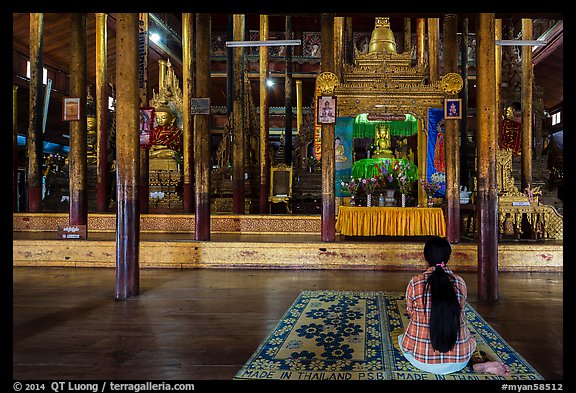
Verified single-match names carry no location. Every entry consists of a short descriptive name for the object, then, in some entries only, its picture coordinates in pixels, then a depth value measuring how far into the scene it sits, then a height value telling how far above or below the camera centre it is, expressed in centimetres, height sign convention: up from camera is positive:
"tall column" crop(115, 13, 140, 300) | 475 +45
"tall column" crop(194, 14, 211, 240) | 677 +50
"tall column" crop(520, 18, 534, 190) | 1025 +202
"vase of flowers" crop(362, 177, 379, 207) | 770 +17
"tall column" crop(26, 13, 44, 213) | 923 +160
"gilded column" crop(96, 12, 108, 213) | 986 +183
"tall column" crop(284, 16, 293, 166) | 1216 +257
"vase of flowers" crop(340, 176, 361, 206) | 792 +13
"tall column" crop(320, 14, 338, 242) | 687 +42
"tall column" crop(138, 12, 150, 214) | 1132 +336
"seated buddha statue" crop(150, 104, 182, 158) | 1198 +164
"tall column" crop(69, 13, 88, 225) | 734 +105
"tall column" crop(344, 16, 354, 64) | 1296 +430
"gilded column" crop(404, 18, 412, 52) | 1307 +452
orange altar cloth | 712 -38
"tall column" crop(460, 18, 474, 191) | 1099 +164
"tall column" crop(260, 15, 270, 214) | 1082 +168
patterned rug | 268 -101
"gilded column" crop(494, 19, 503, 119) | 1014 +311
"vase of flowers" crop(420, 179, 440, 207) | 778 +13
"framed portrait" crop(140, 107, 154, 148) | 1082 +183
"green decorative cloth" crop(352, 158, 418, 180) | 940 +62
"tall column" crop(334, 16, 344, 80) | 1124 +377
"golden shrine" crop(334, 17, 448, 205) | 854 +193
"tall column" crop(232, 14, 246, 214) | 1024 +159
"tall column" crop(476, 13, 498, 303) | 473 +48
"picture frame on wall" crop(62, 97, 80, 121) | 726 +139
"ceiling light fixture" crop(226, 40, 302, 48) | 841 +280
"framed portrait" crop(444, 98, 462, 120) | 729 +136
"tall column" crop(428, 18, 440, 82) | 992 +324
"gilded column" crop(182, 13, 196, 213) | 1082 +196
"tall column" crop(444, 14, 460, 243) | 715 +66
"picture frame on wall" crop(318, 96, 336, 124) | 682 +126
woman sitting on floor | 246 -68
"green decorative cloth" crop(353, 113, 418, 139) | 966 +146
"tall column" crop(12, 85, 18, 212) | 1139 +70
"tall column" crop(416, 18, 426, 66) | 1212 +402
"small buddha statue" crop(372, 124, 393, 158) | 982 +114
